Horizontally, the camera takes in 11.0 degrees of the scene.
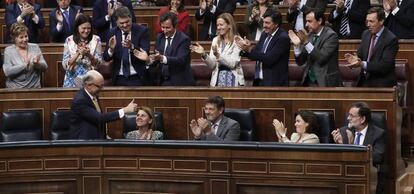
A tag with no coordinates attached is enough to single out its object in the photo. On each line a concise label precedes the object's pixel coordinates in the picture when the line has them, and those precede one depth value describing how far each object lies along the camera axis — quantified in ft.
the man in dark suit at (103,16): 66.11
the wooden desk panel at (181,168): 44.65
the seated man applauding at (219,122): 51.56
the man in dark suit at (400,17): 62.09
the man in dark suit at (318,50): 55.09
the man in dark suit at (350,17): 64.37
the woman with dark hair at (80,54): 58.23
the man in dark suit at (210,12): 67.75
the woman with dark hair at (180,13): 66.01
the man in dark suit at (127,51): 58.04
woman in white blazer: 56.88
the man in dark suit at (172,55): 57.02
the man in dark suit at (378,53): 54.65
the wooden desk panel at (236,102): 52.38
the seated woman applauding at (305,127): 50.11
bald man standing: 50.69
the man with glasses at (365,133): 49.58
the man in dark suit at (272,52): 55.81
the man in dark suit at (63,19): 66.11
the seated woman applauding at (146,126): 51.56
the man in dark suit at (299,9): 64.80
